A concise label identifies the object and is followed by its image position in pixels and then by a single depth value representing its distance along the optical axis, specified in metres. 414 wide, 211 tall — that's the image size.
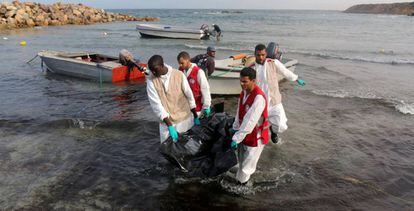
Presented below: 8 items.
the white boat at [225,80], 10.52
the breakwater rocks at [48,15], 39.42
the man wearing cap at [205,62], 7.95
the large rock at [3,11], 40.04
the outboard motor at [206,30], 29.88
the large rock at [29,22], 39.88
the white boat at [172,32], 29.70
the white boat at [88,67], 12.85
